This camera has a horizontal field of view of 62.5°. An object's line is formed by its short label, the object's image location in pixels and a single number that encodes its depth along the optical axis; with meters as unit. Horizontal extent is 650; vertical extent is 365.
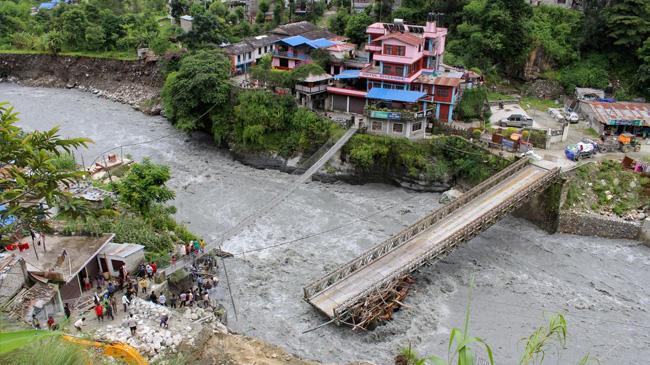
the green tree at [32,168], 9.13
